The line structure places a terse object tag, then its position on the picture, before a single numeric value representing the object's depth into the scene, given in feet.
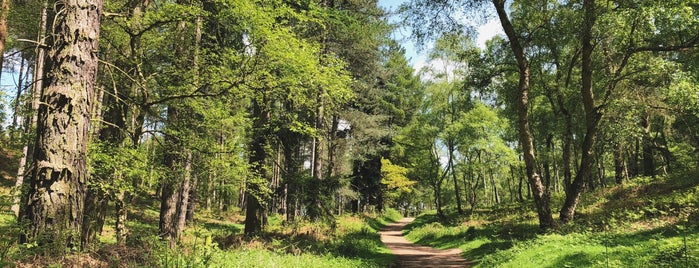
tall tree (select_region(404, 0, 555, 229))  41.63
